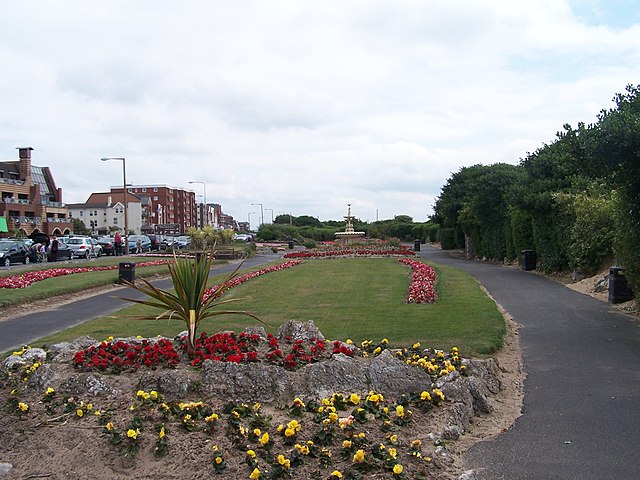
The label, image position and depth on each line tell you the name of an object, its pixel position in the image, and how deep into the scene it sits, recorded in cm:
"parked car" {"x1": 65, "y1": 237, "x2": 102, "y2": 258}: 4353
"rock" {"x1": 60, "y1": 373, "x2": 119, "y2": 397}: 654
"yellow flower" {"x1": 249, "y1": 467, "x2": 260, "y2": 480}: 494
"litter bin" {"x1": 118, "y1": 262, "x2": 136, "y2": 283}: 2167
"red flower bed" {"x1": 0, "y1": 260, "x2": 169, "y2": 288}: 1989
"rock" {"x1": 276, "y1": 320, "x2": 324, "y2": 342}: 888
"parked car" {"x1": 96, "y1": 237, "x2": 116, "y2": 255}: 4953
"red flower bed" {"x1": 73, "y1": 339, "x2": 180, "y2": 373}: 715
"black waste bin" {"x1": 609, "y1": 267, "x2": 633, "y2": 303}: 1527
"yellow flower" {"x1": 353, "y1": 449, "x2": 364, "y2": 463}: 514
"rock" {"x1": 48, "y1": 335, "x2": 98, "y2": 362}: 771
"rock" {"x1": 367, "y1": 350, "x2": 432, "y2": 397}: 703
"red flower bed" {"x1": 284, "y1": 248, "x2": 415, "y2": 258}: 4123
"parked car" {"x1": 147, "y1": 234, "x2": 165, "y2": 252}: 5718
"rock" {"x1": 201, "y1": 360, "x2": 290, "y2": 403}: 665
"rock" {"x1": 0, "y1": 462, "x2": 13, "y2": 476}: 533
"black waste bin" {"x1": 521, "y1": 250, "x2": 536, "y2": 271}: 2733
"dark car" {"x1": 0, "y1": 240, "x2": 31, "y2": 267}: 3681
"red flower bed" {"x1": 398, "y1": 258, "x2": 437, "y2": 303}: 1537
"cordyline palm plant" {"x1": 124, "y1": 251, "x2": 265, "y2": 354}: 779
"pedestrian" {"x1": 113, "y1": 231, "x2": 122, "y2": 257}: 4662
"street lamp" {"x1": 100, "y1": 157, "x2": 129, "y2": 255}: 4809
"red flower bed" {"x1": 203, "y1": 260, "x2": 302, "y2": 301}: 2186
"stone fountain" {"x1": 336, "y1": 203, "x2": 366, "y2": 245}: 5650
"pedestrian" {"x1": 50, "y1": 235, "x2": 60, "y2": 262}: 4109
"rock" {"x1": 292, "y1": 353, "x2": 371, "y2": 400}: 679
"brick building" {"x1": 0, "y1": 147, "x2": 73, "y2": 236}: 7306
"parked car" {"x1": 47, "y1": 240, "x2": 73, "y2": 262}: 4218
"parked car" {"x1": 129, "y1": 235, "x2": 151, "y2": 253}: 5534
